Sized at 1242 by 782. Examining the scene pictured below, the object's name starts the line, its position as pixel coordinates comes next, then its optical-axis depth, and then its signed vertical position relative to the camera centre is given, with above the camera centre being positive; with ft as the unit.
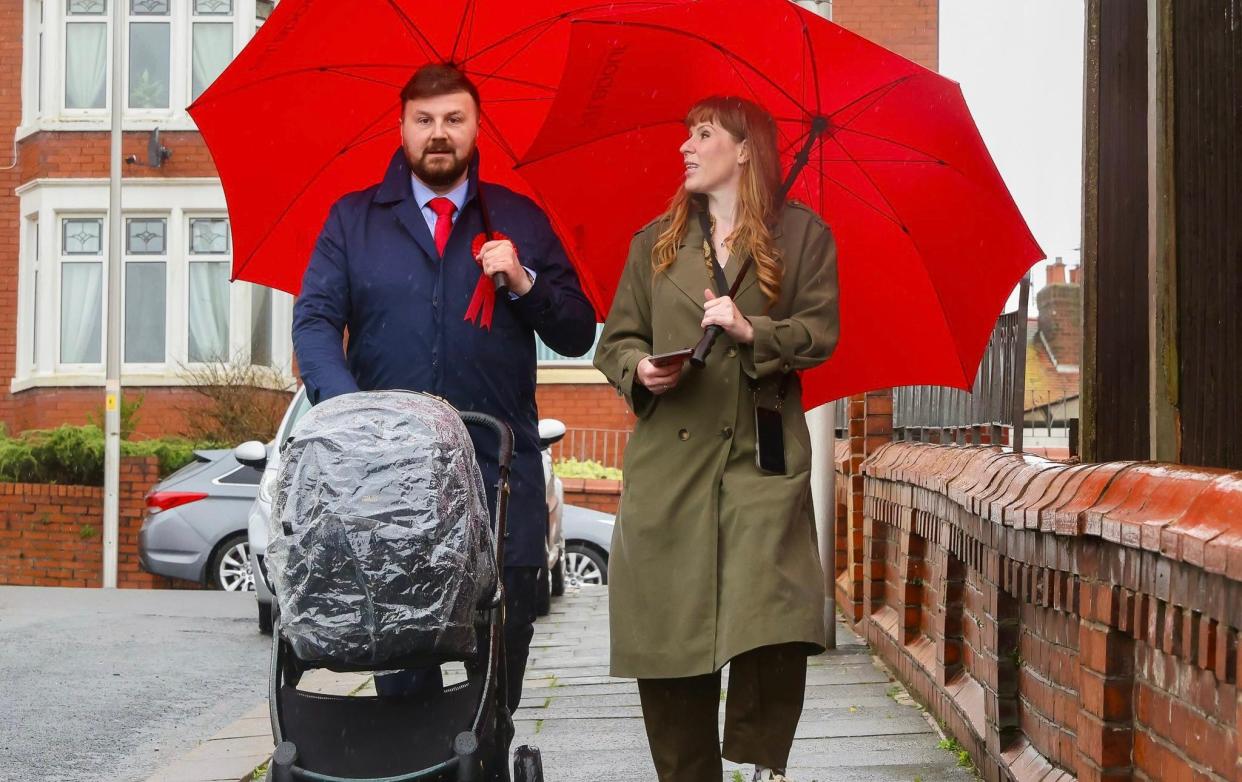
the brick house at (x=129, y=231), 82.28 +8.07
